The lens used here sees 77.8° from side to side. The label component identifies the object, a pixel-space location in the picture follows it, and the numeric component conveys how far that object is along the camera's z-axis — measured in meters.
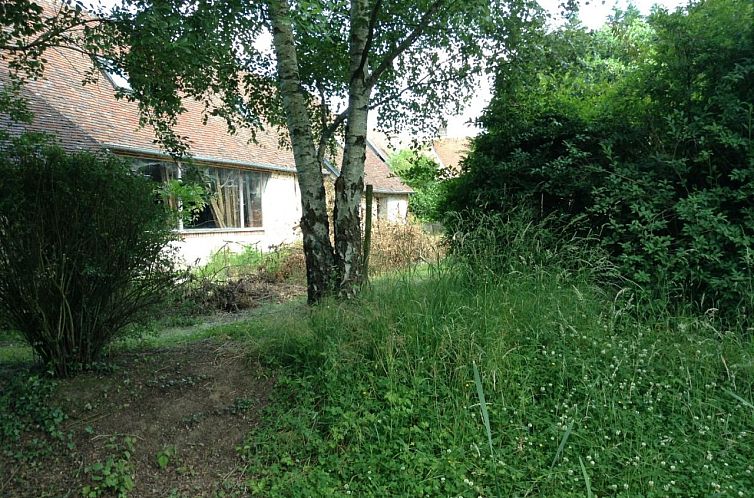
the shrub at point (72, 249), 3.46
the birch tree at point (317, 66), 4.17
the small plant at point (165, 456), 3.12
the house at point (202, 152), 10.87
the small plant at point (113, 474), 2.90
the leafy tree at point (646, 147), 4.78
